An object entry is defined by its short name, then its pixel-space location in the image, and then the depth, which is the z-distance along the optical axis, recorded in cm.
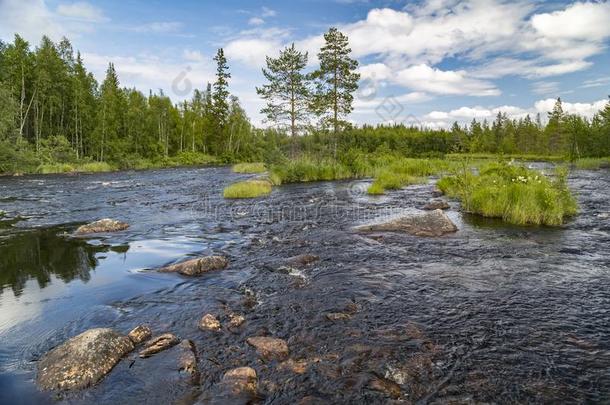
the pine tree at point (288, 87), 3837
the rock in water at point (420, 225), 1239
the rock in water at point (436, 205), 1701
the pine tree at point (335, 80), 3762
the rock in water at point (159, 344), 554
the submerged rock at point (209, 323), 626
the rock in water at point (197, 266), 915
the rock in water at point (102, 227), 1359
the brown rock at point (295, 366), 502
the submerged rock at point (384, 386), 450
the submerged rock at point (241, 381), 462
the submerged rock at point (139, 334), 589
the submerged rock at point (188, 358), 505
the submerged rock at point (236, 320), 635
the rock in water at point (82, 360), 486
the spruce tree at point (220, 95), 7350
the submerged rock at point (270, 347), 538
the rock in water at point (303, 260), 972
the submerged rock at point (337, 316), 652
